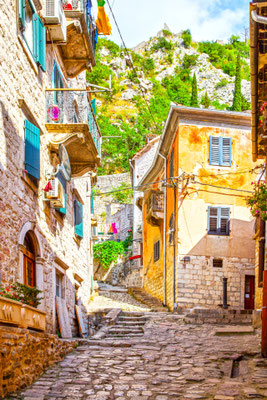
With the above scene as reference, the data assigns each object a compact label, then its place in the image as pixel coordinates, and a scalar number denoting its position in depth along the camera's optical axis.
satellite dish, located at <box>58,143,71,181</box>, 12.17
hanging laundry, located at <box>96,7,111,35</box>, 15.81
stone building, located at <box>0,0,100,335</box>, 9.11
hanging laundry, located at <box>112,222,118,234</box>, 42.50
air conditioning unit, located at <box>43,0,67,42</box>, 11.85
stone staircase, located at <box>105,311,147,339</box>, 13.97
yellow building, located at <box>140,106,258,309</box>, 19.47
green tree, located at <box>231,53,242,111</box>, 49.40
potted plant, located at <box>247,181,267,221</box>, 10.41
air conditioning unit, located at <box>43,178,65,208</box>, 11.52
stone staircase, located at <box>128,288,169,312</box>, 20.44
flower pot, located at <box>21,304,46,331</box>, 7.29
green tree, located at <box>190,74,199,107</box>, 50.93
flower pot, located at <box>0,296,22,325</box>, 6.25
